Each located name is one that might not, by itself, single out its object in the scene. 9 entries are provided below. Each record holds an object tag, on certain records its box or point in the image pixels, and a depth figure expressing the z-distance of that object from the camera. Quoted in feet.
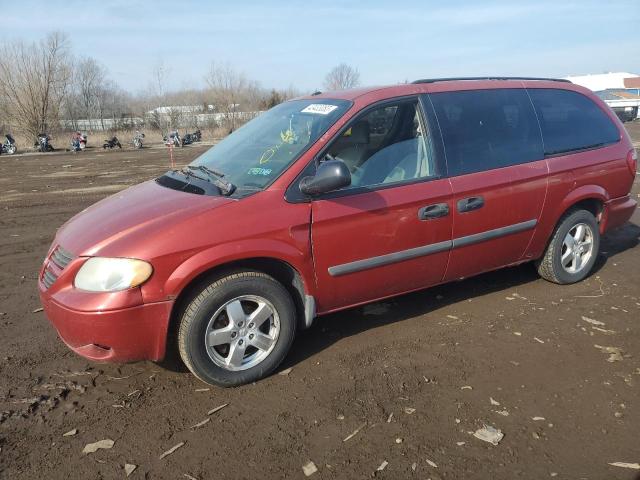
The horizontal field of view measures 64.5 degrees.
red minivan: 9.86
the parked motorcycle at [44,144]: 98.37
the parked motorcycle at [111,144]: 103.04
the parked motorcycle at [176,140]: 106.93
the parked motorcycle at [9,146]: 91.03
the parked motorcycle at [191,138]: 115.14
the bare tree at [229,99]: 156.04
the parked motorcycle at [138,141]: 107.34
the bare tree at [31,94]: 118.54
